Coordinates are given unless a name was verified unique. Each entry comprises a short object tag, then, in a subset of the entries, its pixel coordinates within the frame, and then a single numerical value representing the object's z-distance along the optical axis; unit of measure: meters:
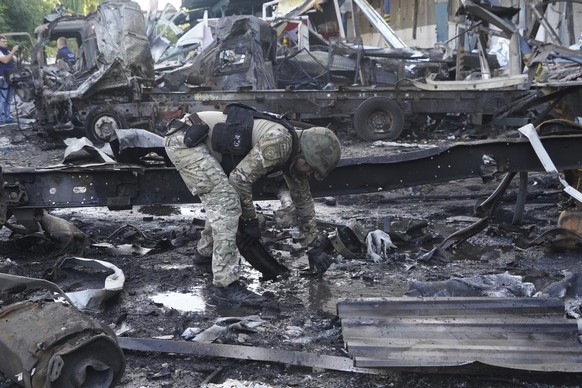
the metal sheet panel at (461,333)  3.25
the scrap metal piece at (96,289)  4.25
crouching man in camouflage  4.47
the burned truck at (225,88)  11.81
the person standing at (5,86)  15.04
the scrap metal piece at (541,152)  5.09
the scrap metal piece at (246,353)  3.38
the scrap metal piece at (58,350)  2.71
